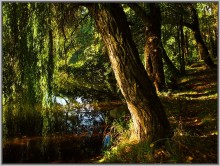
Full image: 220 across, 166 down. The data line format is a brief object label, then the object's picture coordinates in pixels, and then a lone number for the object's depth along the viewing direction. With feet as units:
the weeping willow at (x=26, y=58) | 16.56
